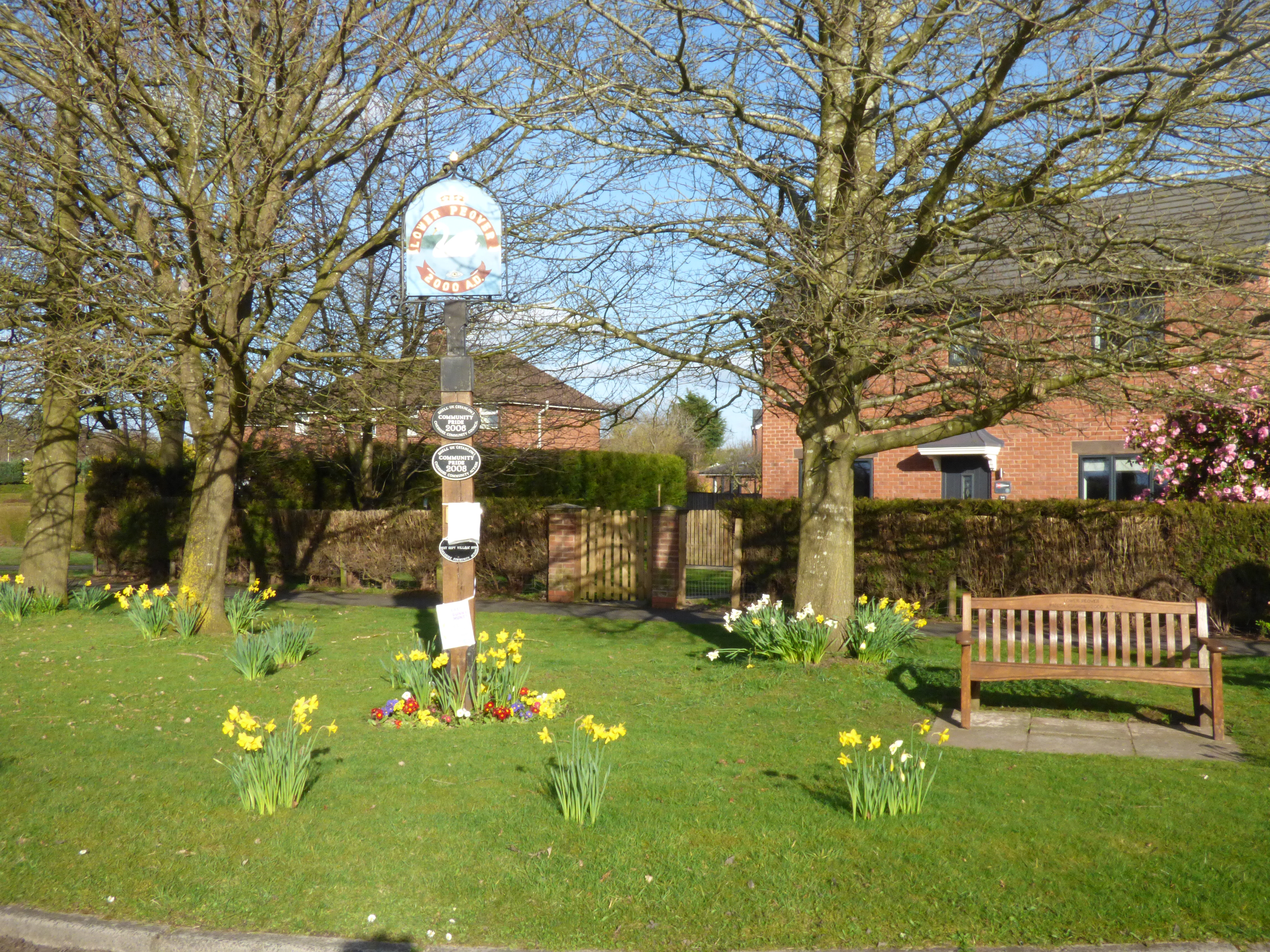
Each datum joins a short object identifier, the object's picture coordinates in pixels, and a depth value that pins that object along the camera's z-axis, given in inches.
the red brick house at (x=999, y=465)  796.0
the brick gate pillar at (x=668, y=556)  629.9
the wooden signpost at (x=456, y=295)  301.7
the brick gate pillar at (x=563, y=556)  674.2
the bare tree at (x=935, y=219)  305.4
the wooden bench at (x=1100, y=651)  284.2
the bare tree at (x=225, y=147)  403.2
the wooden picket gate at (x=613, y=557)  665.0
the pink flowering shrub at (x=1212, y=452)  526.3
